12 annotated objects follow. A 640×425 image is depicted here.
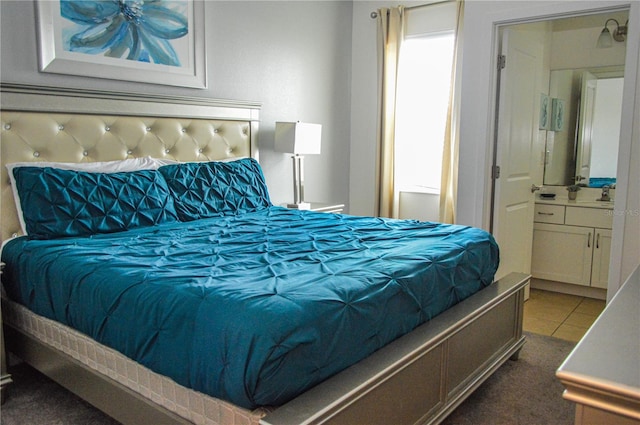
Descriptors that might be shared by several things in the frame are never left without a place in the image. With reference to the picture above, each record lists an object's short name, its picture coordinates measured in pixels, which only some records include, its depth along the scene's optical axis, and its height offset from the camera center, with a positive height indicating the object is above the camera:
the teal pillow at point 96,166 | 2.63 -0.12
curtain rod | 4.50 +1.28
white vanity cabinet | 4.14 -0.77
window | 4.66 +0.38
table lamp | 4.02 +0.03
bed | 1.53 -0.53
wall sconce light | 4.10 +0.94
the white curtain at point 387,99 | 4.75 +0.47
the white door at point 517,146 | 3.85 +0.03
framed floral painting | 2.86 +0.65
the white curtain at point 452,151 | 4.42 -0.01
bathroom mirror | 4.33 +0.20
